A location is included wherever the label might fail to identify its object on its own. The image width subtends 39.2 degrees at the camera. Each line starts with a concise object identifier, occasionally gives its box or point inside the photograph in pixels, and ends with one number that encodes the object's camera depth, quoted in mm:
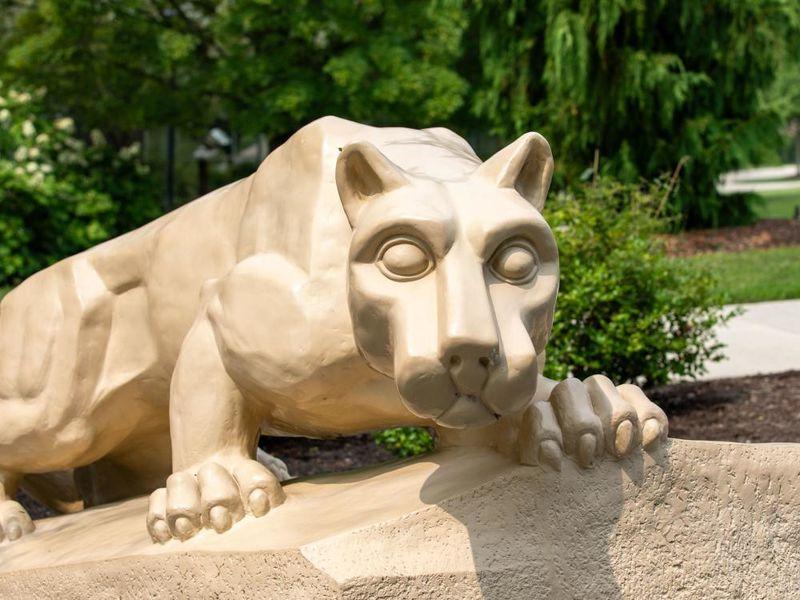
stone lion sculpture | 2195
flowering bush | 9375
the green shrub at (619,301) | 6000
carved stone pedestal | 2539
